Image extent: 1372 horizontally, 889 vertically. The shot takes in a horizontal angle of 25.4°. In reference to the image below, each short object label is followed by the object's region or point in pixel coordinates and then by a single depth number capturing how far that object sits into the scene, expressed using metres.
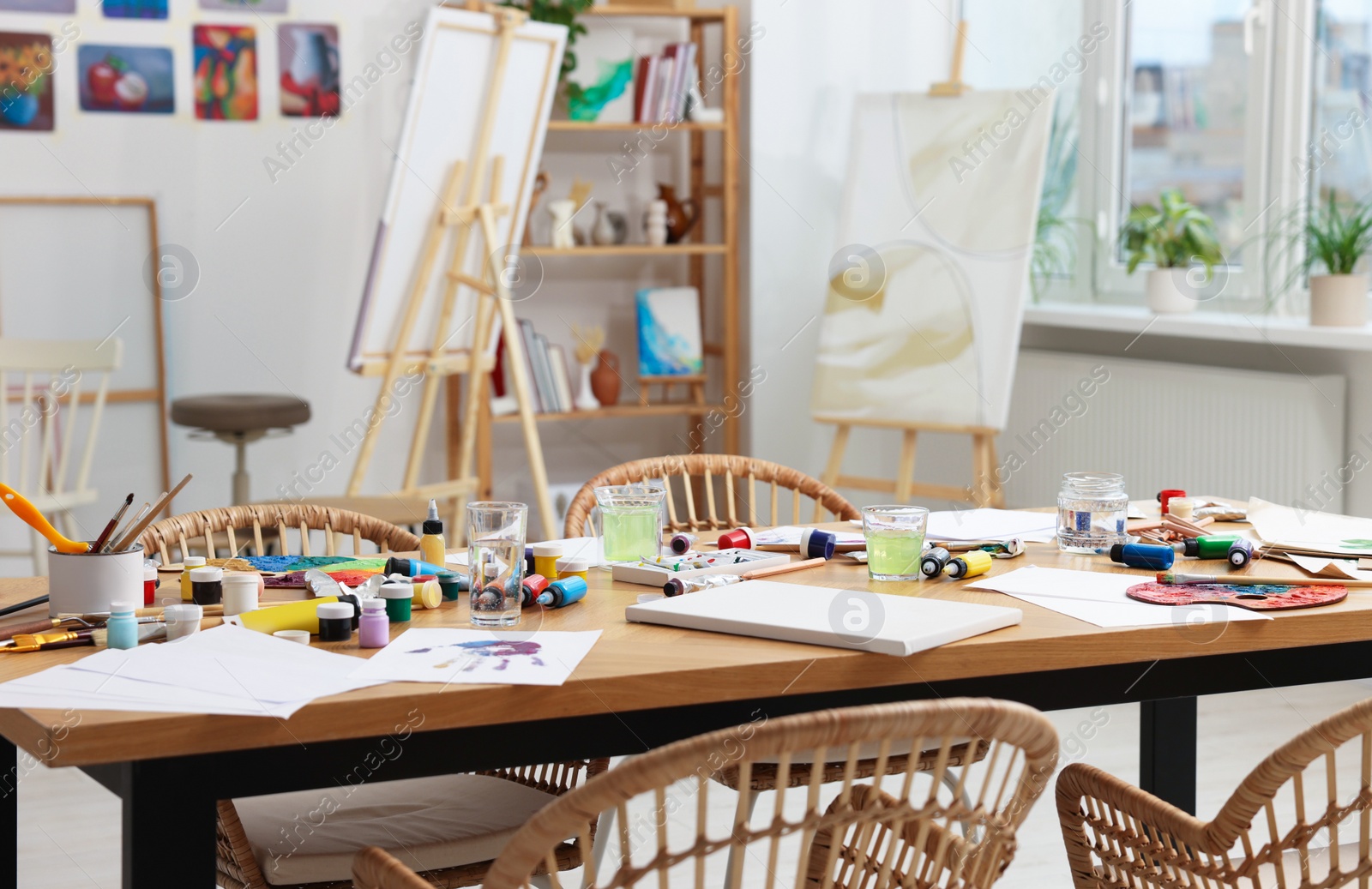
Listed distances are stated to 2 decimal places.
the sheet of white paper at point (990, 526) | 3.96
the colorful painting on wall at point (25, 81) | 6.65
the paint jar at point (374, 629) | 3.36
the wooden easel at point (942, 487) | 6.27
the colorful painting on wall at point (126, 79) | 6.76
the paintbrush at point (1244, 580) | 3.64
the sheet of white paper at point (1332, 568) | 3.68
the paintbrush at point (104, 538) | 3.48
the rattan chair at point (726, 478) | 4.35
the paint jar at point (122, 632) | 3.35
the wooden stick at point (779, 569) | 3.72
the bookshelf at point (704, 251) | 7.03
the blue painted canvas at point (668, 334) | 7.30
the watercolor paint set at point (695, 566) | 3.68
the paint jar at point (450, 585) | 3.59
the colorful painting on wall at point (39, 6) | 6.66
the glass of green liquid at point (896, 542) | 3.69
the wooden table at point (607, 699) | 3.12
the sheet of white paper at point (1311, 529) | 3.87
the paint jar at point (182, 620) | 3.39
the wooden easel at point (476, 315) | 5.82
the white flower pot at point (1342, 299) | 5.51
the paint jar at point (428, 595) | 3.53
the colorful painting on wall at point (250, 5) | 6.88
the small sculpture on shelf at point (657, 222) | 7.23
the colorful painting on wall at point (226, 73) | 6.89
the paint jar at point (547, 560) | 3.68
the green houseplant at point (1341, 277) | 5.51
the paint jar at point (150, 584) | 3.53
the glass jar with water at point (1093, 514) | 3.87
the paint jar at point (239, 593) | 3.48
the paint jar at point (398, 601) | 3.47
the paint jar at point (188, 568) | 3.58
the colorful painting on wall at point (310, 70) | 7.00
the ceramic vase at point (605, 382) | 7.25
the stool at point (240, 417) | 5.96
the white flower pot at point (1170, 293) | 6.31
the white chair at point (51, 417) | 6.04
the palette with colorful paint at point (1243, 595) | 3.54
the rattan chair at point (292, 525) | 4.00
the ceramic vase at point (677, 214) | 7.34
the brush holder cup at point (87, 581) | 3.47
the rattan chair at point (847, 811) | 2.94
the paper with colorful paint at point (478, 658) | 3.25
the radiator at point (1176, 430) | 5.56
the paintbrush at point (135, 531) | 3.48
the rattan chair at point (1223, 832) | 3.18
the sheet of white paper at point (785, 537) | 3.91
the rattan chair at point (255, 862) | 3.43
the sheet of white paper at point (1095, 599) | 3.48
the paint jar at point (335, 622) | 3.39
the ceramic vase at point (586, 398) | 7.18
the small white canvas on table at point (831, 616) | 3.36
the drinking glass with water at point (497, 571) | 3.46
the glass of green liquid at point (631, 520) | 3.78
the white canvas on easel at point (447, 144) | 5.62
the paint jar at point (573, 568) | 3.73
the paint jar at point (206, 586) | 3.52
